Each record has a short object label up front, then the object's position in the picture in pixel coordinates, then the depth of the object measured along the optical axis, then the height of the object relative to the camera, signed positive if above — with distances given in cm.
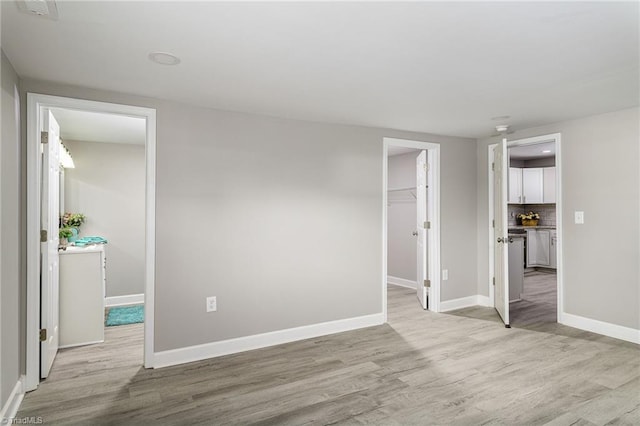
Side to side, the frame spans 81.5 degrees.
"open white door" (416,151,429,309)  486 -20
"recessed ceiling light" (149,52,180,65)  226 +97
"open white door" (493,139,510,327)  418 -20
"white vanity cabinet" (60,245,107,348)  357 -80
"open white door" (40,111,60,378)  282 -27
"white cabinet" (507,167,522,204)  809 +60
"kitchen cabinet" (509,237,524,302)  519 -76
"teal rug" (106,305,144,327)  445 -129
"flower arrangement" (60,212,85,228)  490 -8
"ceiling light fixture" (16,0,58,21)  168 +96
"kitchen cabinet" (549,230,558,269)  768 -78
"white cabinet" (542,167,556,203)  775 +60
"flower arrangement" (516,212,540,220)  827 -5
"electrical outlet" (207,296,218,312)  333 -81
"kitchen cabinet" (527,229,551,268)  785 -73
